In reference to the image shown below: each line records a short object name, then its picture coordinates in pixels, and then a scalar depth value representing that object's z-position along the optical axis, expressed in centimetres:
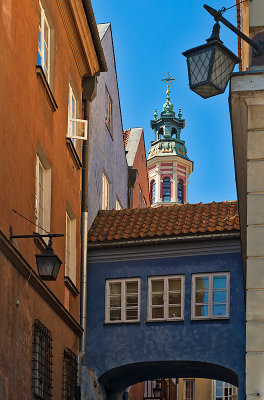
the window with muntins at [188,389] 4434
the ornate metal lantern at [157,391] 2720
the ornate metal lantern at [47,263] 1357
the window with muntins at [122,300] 2075
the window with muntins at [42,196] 1558
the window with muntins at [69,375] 1748
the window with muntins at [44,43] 1595
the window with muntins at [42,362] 1452
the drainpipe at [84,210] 1972
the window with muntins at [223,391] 4334
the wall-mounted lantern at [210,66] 902
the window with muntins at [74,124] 1848
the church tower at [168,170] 8188
